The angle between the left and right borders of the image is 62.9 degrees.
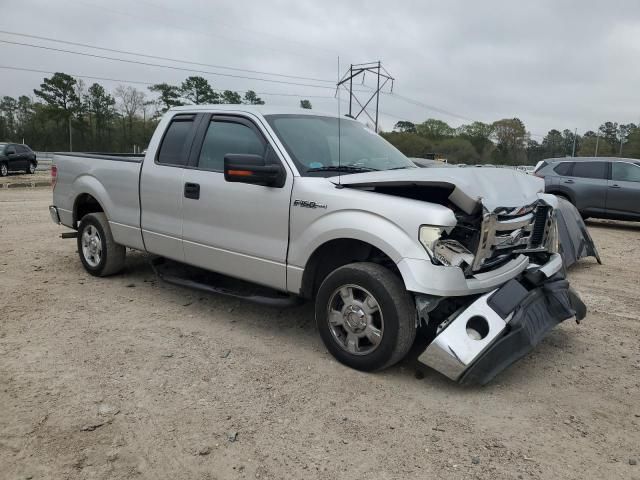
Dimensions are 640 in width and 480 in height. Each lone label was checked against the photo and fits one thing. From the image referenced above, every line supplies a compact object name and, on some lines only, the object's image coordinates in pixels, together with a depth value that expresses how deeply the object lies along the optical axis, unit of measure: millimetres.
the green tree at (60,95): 60312
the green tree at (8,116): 58062
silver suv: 12234
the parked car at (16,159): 23359
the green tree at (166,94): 66125
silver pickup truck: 3379
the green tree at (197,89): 67562
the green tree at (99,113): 65000
